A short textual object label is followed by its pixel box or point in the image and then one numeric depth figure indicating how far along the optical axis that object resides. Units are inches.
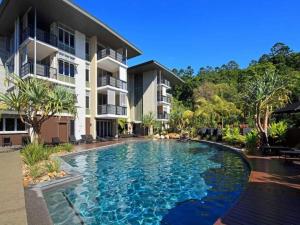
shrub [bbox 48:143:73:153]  520.8
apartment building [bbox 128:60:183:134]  1201.5
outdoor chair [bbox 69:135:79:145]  710.3
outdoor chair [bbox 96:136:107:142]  836.3
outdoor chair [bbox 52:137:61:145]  631.7
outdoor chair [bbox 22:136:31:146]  625.1
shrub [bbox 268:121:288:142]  486.0
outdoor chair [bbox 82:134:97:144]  759.5
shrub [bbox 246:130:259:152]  471.9
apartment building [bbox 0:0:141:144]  651.0
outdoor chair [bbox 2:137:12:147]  616.1
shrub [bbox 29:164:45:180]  275.3
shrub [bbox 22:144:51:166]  338.5
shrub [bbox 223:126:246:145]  584.8
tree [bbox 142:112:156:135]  1122.9
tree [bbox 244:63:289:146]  477.8
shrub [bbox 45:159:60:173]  297.6
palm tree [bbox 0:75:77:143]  466.7
